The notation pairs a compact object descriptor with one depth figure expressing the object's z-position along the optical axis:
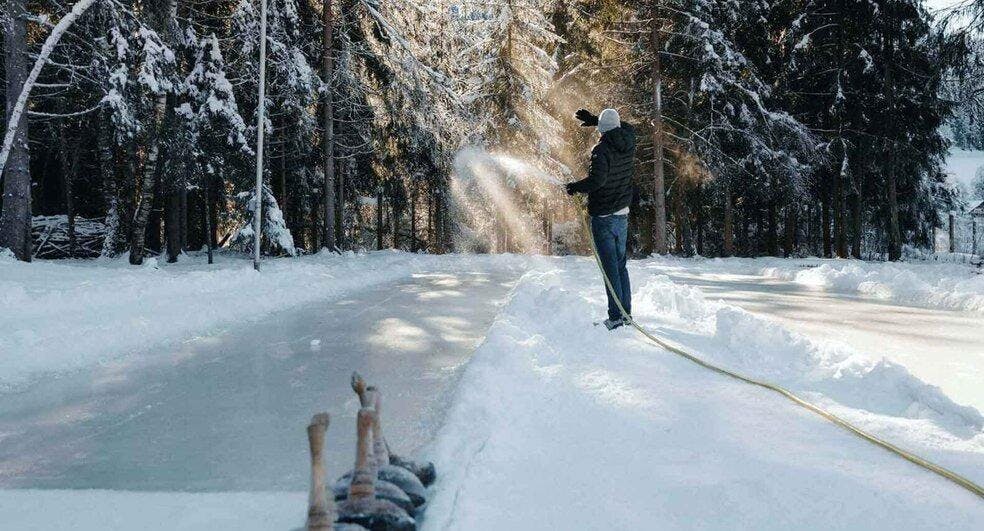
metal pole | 15.34
